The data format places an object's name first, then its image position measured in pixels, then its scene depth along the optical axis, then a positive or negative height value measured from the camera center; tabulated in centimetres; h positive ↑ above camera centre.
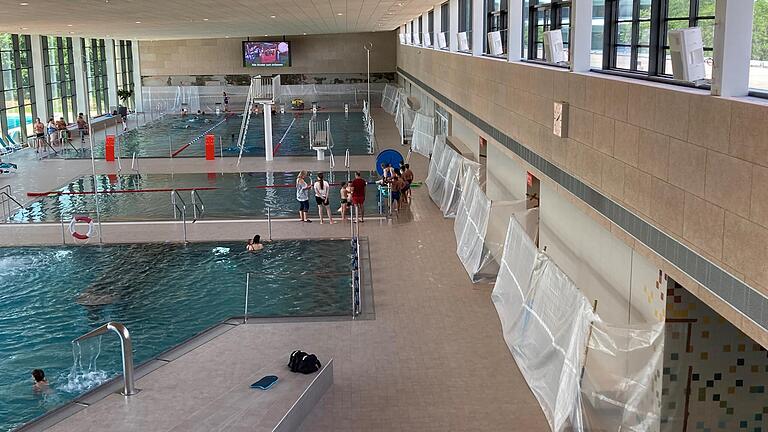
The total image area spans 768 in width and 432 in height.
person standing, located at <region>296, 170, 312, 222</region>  2014 -316
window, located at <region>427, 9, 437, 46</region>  3191 +136
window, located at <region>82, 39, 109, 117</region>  4834 -66
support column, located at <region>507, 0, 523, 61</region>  1483 +50
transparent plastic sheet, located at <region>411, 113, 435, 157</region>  3036 -271
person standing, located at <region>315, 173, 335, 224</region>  2000 -313
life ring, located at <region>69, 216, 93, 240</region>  1791 -349
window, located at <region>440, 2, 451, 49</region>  2674 +134
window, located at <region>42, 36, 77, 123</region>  4038 -51
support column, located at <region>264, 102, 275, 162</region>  3070 -274
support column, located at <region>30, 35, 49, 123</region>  3850 -48
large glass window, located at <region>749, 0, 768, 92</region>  639 +6
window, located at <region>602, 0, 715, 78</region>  794 +30
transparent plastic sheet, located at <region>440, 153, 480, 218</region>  1955 -291
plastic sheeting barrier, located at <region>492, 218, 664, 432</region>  787 -309
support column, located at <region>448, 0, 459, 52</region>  2401 +113
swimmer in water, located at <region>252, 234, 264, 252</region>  1723 -367
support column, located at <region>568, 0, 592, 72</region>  1036 +29
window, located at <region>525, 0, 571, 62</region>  1309 +60
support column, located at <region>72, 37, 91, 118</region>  4500 -54
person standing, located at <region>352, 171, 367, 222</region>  1978 -300
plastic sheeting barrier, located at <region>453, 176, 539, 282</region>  1404 -302
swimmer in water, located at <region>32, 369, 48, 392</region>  1089 -401
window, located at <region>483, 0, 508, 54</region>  1784 +89
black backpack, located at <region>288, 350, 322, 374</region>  1018 -360
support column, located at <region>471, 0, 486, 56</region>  1927 +69
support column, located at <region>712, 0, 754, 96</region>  616 +7
